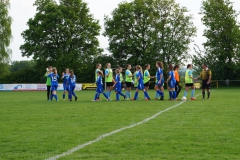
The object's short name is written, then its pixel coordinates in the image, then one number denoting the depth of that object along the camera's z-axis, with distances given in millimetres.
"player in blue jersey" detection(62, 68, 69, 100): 24562
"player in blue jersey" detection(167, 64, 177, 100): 22344
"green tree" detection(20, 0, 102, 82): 64812
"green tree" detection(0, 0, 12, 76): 69062
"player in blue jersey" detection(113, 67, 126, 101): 23438
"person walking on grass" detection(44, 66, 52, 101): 23659
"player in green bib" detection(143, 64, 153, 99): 23812
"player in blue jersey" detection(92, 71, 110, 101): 22547
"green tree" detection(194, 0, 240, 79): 59812
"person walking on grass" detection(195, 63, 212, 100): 22406
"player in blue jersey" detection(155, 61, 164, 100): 22391
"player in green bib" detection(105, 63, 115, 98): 23219
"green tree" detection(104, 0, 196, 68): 64062
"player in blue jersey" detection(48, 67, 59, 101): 23266
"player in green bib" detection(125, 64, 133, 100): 24062
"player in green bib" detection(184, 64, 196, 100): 22422
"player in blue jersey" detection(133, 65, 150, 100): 23312
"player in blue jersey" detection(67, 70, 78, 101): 23891
